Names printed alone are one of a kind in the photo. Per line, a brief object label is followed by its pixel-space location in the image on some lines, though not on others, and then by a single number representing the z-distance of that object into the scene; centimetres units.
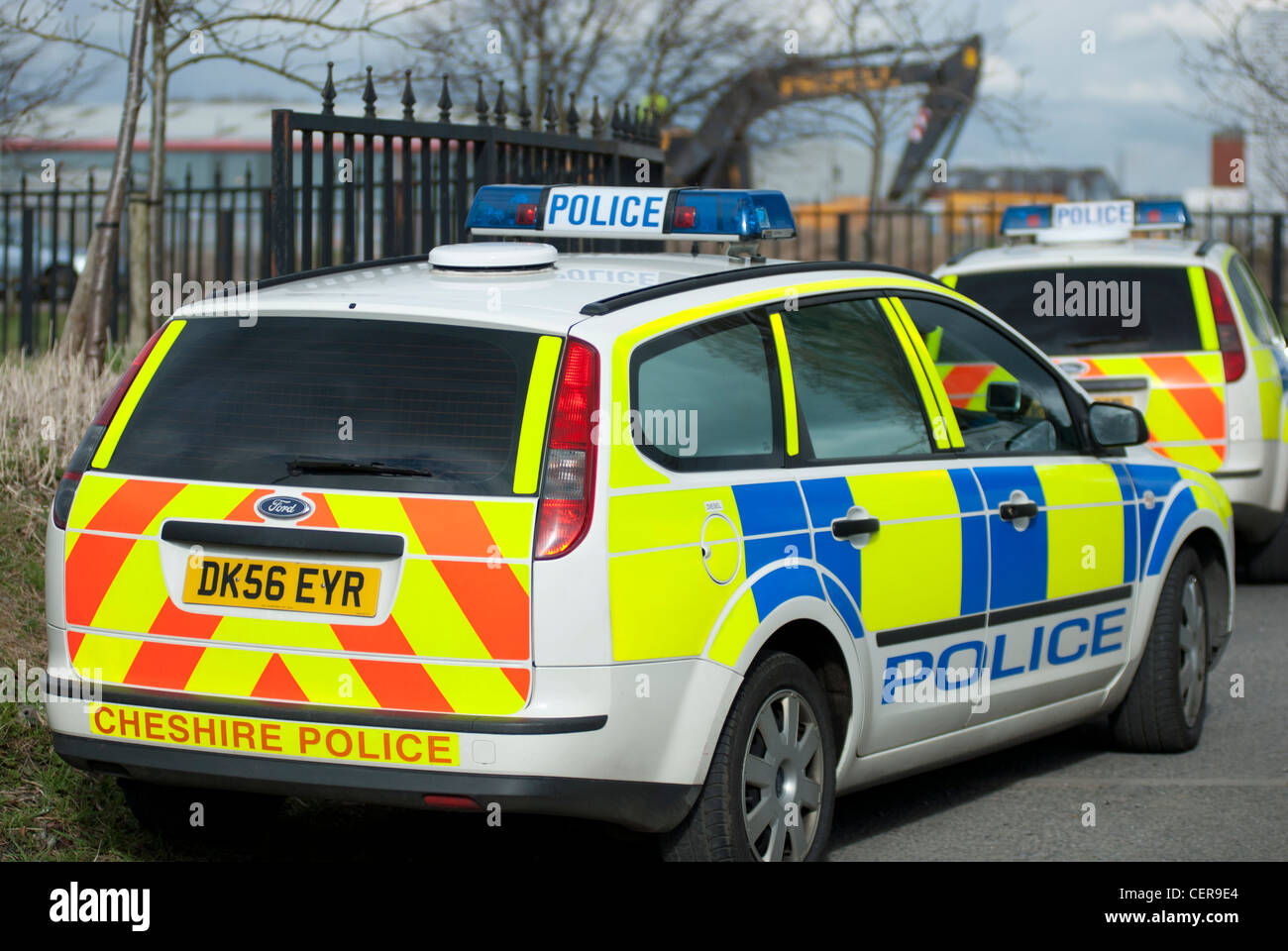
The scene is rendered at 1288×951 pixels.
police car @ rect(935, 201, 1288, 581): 1747
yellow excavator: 3922
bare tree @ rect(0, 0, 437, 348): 1991
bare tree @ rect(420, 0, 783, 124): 3641
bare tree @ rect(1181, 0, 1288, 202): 3400
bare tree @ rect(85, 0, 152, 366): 1930
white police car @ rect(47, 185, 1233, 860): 769
